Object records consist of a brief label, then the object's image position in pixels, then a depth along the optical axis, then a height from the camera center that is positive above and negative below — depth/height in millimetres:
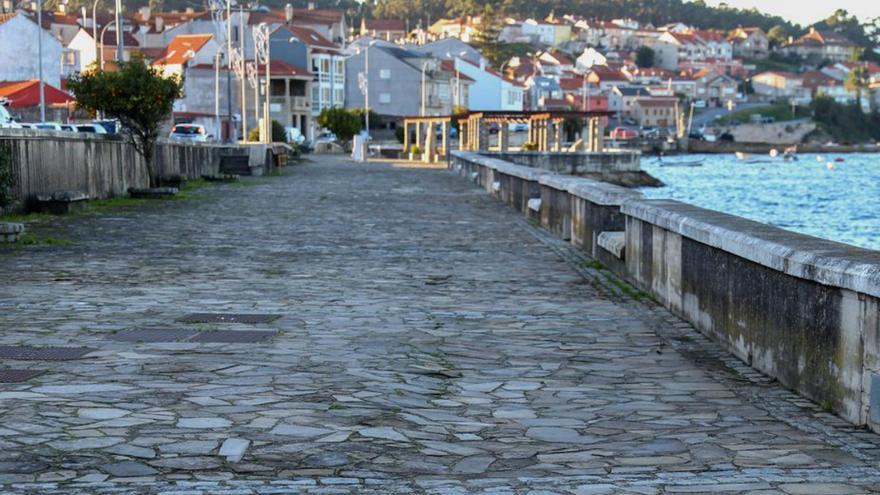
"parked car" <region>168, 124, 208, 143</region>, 61156 -411
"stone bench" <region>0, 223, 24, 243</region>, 17344 -1417
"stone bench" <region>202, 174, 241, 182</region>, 40906 -1706
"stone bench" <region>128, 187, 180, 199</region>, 29016 -1541
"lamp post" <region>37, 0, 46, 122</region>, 53784 +947
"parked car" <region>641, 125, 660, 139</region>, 169900 -1636
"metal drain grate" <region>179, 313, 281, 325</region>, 10750 -1611
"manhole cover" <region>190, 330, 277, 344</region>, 9656 -1594
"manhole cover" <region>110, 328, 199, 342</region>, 9664 -1578
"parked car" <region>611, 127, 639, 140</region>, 161250 -1649
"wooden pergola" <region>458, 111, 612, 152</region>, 66050 -390
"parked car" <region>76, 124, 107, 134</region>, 46225 -148
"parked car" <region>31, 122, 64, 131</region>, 41756 -28
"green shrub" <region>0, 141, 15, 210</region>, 19094 -779
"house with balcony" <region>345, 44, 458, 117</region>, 120188 +3742
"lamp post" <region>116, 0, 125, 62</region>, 35041 +2458
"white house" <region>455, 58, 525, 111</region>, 136500 +3459
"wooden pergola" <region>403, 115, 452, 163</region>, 71750 -961
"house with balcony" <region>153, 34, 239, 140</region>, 101062 +3945
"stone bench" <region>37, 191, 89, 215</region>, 22359 -1323
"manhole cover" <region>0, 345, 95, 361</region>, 8750 -1545
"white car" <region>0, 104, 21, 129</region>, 34344 +147
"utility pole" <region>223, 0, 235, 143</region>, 58144 +2924
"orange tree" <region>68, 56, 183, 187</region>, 28719 +648
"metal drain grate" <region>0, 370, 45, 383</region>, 7918 -1532
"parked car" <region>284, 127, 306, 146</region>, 90062 -904
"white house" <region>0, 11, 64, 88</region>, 86688 +4932
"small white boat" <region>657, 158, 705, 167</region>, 130500 -4392
